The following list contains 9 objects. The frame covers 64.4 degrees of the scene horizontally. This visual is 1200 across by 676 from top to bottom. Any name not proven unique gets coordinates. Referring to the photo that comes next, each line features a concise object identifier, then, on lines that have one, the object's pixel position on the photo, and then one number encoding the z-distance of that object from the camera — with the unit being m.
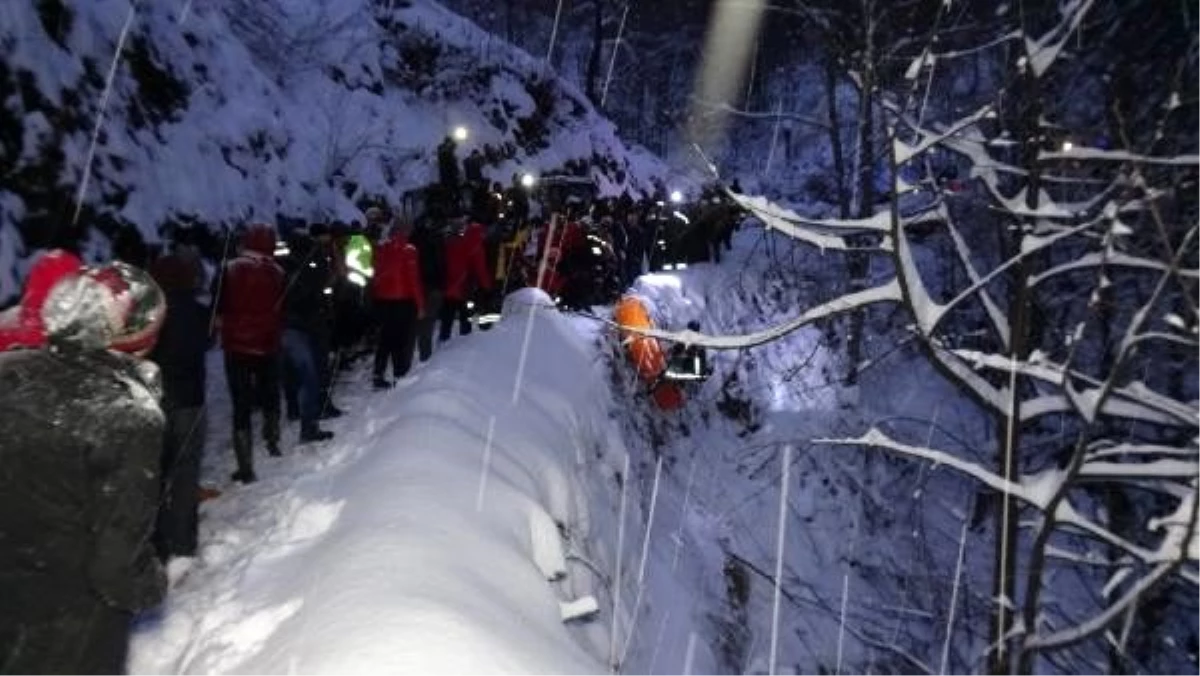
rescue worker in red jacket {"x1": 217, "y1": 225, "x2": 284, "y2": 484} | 7.81
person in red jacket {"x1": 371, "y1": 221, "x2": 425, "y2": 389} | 10.10
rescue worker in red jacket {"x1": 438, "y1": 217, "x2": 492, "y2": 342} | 11.75
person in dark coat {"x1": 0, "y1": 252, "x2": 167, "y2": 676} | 3.21
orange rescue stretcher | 15.39
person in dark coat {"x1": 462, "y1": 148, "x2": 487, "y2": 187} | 20.86
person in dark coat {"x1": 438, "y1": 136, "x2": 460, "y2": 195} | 19.36
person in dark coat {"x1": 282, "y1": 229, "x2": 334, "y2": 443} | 8.57
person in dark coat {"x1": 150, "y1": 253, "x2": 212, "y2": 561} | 6.17
